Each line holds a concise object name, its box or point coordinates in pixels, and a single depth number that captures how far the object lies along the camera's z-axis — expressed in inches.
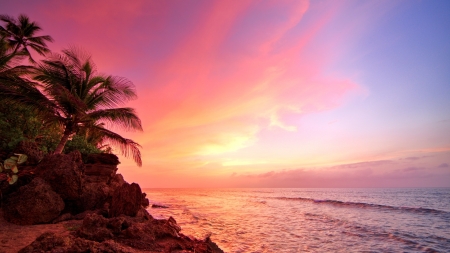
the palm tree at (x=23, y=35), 792.6
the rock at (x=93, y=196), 408.5
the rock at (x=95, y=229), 236.4
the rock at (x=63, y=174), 369.1
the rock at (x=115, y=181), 557.4
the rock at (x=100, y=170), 567.2
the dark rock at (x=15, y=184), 350.2
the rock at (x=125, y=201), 378.3
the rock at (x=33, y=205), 310.3
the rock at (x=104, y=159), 596.2
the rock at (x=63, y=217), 341.8
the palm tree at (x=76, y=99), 469.1
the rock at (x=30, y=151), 402.4
